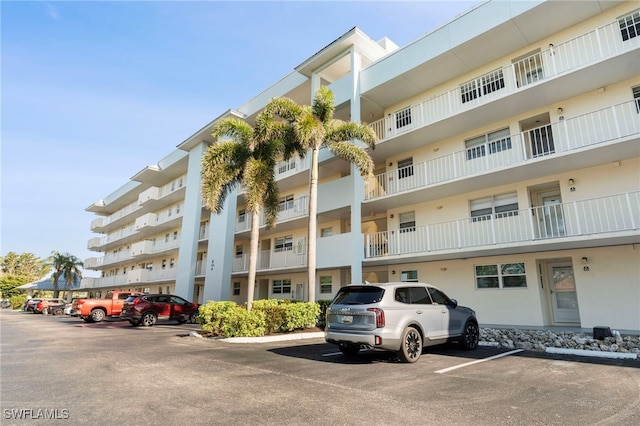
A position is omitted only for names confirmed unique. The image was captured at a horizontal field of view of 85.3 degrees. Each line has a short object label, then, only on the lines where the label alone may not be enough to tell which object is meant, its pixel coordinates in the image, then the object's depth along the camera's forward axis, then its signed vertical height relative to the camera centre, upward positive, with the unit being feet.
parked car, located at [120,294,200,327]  59.00 -3.19
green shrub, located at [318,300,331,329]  47.21 -2.63
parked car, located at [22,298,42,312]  119.75 -5.15
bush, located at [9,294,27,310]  156.35 -5.37
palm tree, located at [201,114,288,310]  49.01 +18.67
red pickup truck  69.56 -3.28
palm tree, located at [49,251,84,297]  164.14 +10.38
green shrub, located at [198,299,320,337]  40.50 -3.09
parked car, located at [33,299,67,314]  108.11 -4.33
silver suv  24.59 -1.95
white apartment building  38.91 +17.06
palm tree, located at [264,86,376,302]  48.78 +22.67
